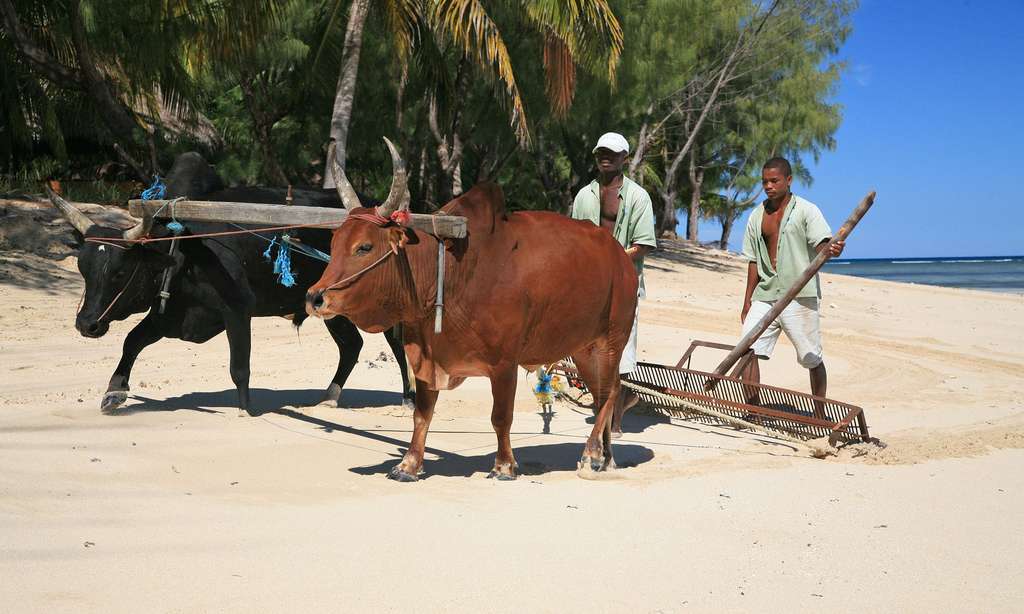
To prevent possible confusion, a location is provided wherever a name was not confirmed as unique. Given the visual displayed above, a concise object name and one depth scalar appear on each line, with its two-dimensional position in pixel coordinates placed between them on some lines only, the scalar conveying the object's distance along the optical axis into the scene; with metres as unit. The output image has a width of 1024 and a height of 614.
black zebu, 6.98
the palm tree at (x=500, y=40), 14.52
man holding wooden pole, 7.41
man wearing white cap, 7.21
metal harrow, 7.04
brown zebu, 5.41
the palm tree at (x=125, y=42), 15.14
